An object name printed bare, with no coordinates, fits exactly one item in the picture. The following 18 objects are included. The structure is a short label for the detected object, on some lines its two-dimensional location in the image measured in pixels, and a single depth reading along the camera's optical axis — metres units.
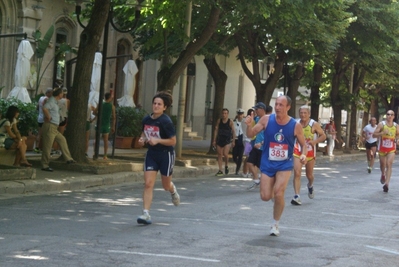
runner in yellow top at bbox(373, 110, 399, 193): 19.78
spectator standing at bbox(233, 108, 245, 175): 22.16
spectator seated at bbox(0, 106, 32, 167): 17.03
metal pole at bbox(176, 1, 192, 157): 24.72
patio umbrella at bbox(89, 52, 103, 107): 28.30
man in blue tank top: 11.16
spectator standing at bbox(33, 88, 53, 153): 20.50
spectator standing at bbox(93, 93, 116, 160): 21.72
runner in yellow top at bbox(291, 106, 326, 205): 15.59
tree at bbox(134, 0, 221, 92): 22.57
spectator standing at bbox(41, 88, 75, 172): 17.86
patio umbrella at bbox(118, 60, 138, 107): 31.19
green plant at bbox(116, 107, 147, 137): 28.28
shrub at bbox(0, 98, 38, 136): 21.16
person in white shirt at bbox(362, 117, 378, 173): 27.33
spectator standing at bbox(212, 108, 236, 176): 21.80
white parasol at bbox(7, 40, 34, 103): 25.41
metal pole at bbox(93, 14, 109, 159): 20.25
